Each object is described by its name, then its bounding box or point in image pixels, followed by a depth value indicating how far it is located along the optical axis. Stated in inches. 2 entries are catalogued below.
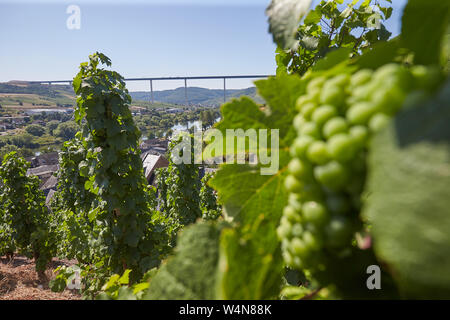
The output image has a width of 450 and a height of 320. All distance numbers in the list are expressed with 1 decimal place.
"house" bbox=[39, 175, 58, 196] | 1503.6
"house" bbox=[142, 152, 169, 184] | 1566.2
